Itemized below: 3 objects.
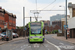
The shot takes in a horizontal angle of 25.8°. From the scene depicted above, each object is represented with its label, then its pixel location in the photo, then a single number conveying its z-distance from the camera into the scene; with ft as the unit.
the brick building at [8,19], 208.80
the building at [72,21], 128.87
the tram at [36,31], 80.79
